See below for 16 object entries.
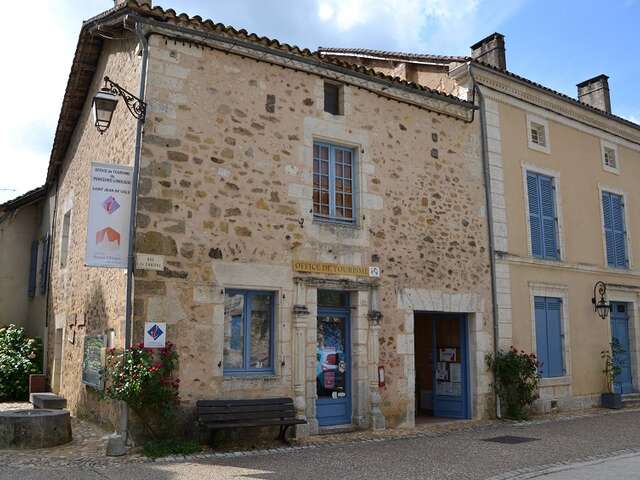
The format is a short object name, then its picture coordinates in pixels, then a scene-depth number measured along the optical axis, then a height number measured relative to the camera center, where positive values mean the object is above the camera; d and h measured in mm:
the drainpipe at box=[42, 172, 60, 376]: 12336 +1061
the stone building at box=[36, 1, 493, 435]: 7395 +1542
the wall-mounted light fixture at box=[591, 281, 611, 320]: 11867 +827
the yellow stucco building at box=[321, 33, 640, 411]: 10758 +2328
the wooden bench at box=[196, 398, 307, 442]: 6902 -756
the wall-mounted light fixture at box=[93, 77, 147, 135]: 7035 +2657
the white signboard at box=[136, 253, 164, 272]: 7027 +922
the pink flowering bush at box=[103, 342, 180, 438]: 6637 -402
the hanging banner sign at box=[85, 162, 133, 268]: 6910 +1415
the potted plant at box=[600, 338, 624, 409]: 11523 -480
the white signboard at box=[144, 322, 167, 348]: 6930 +116
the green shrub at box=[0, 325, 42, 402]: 11805 -304
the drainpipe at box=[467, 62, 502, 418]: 10188 +2251
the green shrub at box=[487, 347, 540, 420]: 9891 -528
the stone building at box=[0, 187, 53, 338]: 14070 +1915
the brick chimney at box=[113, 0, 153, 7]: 7424 +4030
